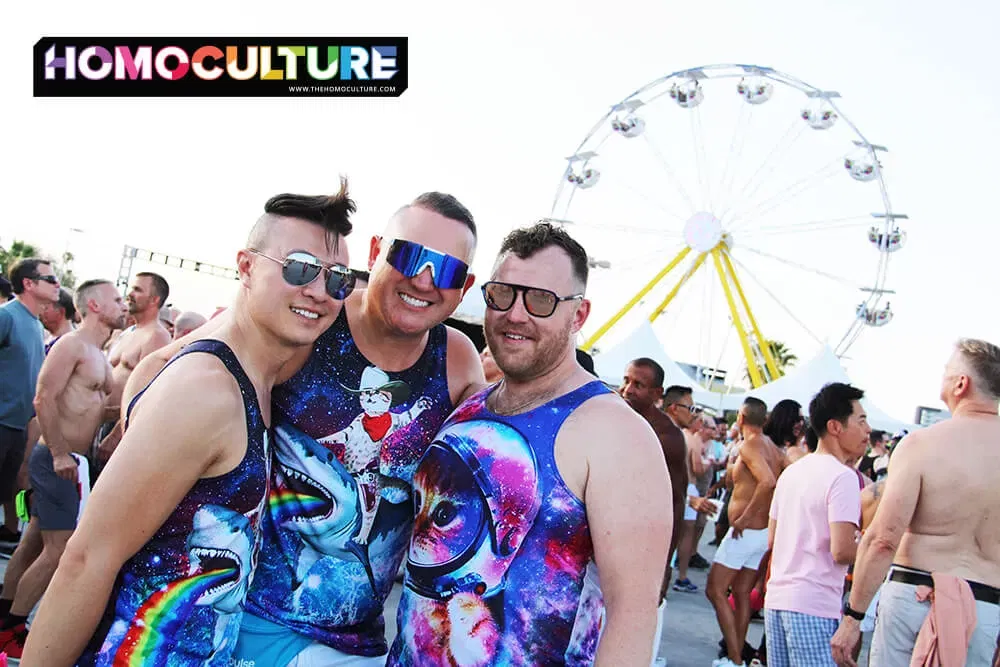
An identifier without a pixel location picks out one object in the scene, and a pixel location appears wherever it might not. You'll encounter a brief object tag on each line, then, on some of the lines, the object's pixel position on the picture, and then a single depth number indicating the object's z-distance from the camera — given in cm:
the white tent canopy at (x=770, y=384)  1430
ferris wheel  1770
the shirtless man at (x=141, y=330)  544
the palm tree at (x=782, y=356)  5731
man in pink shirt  396
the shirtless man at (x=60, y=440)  426
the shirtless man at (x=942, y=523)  341
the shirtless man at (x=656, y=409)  515
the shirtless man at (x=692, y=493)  823
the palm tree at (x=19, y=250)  4466
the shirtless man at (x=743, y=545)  570
